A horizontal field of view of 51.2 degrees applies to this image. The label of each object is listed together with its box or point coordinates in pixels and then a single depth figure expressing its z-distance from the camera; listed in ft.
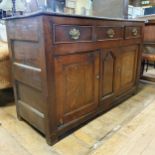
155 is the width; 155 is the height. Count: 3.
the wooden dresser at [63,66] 3.22
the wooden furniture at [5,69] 5.18
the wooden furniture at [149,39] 7.97
